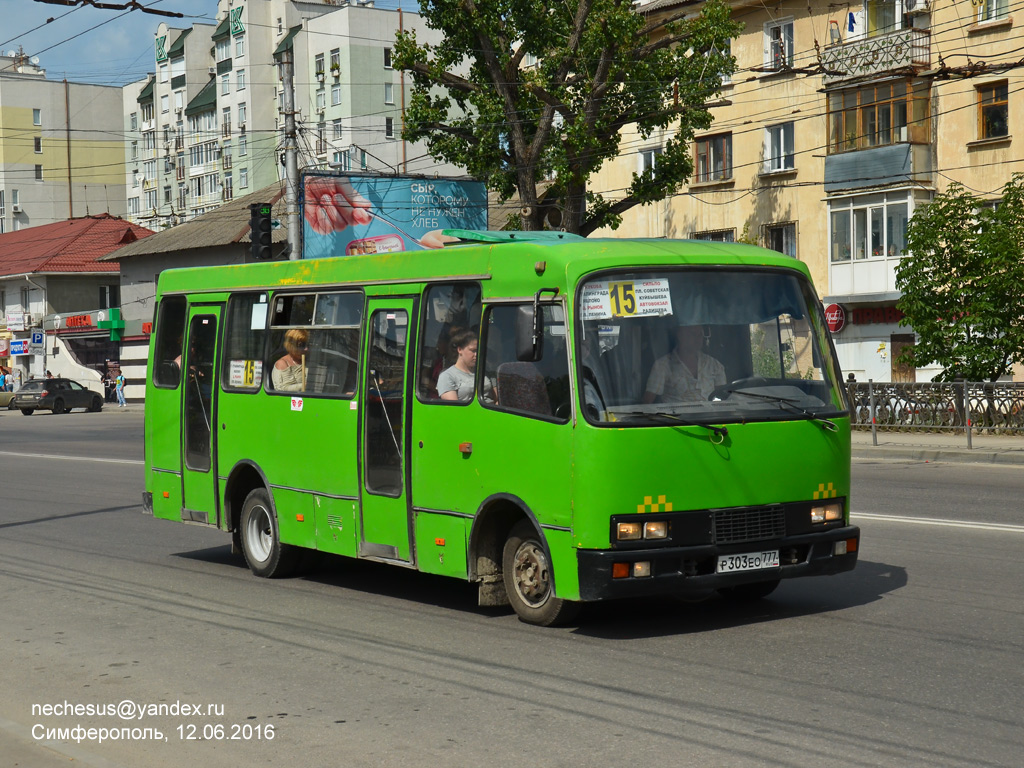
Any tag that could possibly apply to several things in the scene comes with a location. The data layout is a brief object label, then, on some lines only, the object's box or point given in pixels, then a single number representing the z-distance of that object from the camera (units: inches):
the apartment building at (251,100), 2979.8
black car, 2156.7
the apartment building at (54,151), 3905.0
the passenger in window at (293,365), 395.5
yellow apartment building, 1406.3
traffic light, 1045.8
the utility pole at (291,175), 1173.7
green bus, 292.7
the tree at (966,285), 1018.7
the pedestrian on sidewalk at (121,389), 2314.2
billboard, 1449.3
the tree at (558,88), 1254.9
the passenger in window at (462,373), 328.8
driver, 299.0
